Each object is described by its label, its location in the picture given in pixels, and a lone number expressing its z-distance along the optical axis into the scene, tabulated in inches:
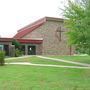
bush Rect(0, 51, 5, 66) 496.1
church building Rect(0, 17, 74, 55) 941.6
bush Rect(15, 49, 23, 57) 846.8
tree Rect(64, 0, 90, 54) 380.6
